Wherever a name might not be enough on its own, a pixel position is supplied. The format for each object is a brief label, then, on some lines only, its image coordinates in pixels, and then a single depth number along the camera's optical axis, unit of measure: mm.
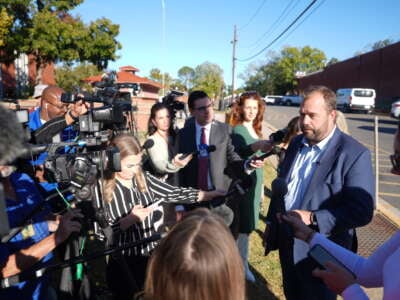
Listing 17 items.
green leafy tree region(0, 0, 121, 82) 16672
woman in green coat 3270
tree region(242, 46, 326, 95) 66188
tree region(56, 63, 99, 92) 27672
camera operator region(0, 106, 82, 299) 1318
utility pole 31812
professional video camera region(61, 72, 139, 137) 1846
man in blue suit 1943
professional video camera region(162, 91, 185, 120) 3634
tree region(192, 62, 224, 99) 28219
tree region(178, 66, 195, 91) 82500
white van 25734
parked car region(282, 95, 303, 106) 45272
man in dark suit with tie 2947
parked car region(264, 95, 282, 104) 49800
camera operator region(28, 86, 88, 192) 2277
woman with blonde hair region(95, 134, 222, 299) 2074
